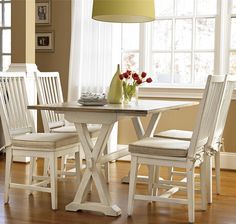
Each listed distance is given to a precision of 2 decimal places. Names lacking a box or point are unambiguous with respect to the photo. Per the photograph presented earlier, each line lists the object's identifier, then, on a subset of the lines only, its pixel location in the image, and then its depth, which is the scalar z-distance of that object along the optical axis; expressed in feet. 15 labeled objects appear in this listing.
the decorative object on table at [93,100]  12.84
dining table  12.16
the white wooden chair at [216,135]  13.16
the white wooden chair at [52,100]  15.39
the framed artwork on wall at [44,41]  20.86
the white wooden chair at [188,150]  11.61
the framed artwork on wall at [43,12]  20.81
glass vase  14.24
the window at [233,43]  18.48
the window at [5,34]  22.56
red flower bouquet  14.09
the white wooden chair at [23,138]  12.83
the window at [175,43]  19.10
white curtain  19.33
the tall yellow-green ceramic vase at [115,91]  13.92
